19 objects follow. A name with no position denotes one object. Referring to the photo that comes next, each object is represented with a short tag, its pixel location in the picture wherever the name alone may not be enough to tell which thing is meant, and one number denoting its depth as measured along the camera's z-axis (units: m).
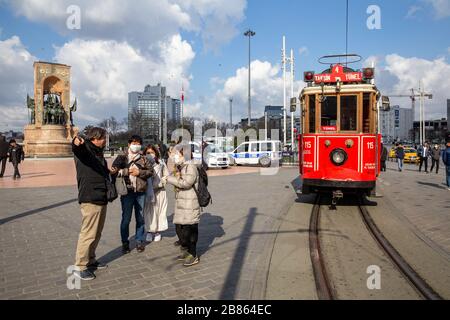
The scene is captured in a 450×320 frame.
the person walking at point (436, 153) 19.58
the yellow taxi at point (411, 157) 31.73
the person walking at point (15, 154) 17.30
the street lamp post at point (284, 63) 32.17
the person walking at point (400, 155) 21.39
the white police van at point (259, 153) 27.27
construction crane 55.03
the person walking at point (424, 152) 21.41
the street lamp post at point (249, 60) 39.03
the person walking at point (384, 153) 17.02
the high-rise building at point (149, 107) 57.31
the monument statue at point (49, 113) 36.84
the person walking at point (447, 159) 12.50
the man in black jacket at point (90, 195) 4.64
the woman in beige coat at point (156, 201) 6.32
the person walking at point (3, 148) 16.20
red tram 9.09
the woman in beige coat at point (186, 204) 5.12
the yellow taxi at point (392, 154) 35.86
